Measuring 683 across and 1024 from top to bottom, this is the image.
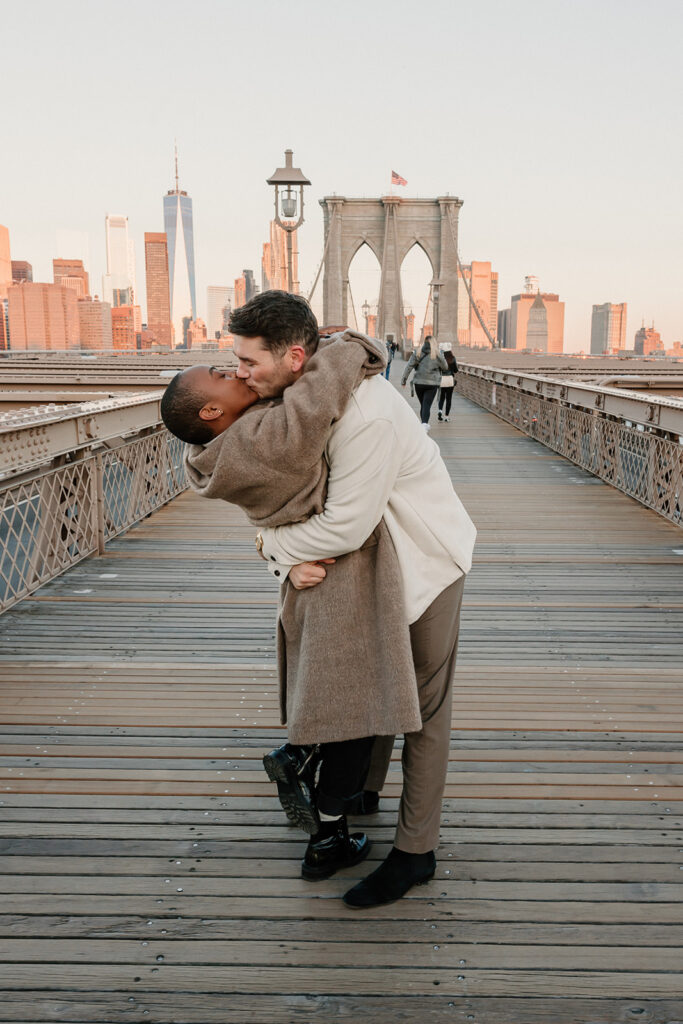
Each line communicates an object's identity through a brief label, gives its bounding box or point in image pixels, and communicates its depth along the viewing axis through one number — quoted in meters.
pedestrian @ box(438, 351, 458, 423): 13.39
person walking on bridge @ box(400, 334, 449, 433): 11.29
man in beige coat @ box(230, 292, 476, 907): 1.74
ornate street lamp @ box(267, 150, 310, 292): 12.32
